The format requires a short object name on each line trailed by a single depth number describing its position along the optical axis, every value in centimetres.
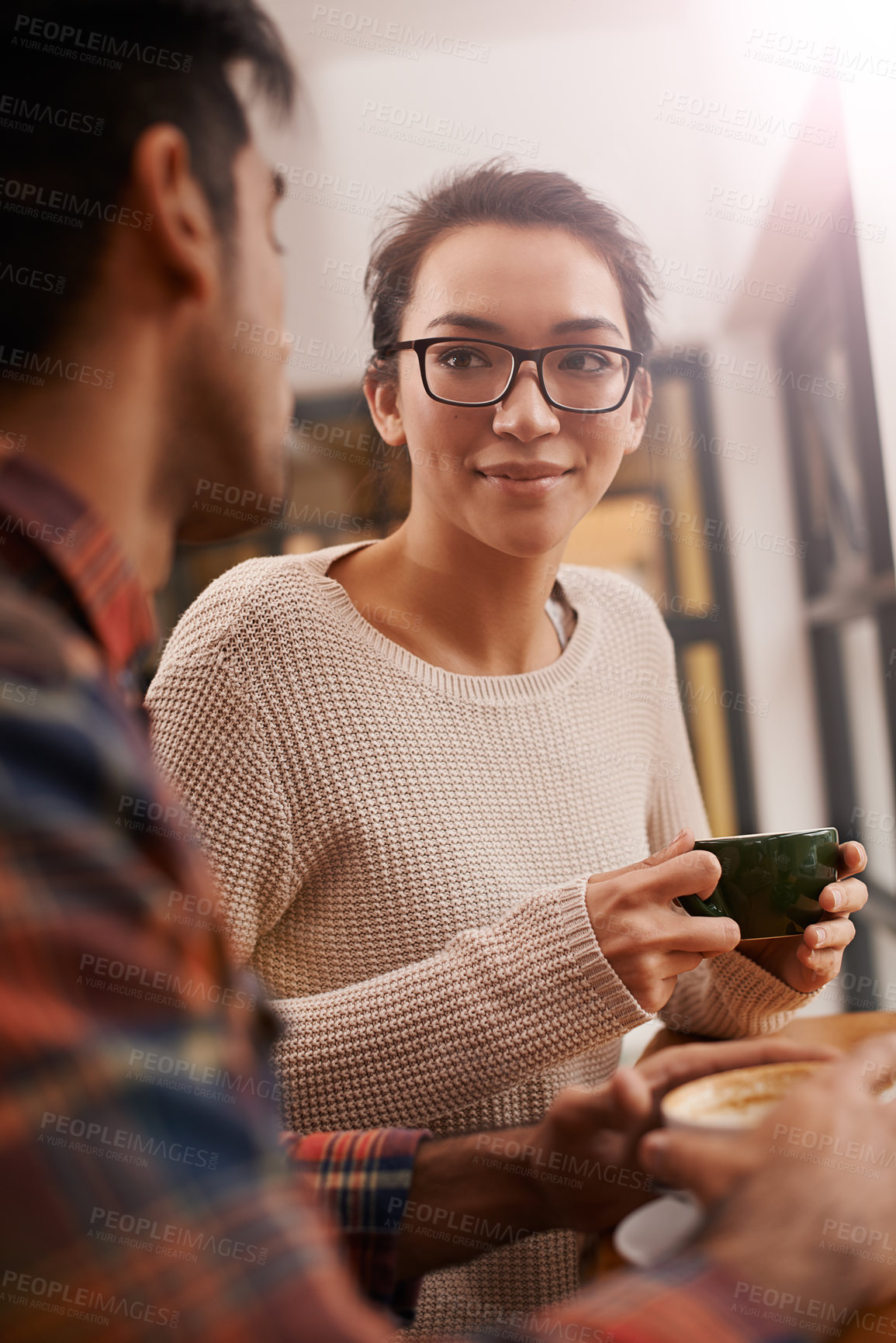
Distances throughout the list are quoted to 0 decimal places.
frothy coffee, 46
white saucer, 43
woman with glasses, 60
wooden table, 80
